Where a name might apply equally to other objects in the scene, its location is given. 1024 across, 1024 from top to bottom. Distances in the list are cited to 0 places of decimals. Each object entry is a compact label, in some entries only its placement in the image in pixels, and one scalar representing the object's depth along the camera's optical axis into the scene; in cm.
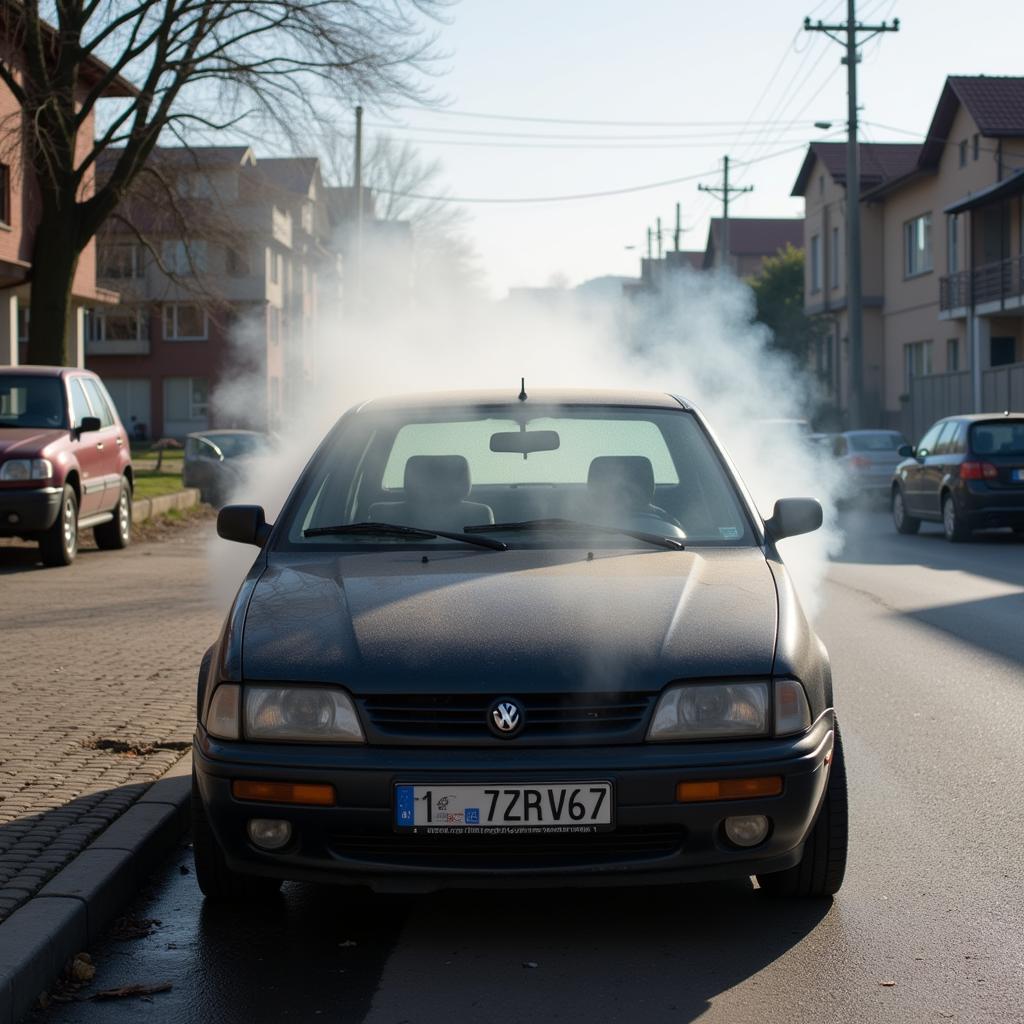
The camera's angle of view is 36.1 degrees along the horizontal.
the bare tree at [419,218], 7650
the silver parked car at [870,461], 2925
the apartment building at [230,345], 6241
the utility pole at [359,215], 4541
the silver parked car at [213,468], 2725
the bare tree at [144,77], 2378
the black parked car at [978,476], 1936
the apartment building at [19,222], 2438
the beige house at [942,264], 3735
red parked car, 1421
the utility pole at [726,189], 5909
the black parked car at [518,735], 395
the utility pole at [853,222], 3550
